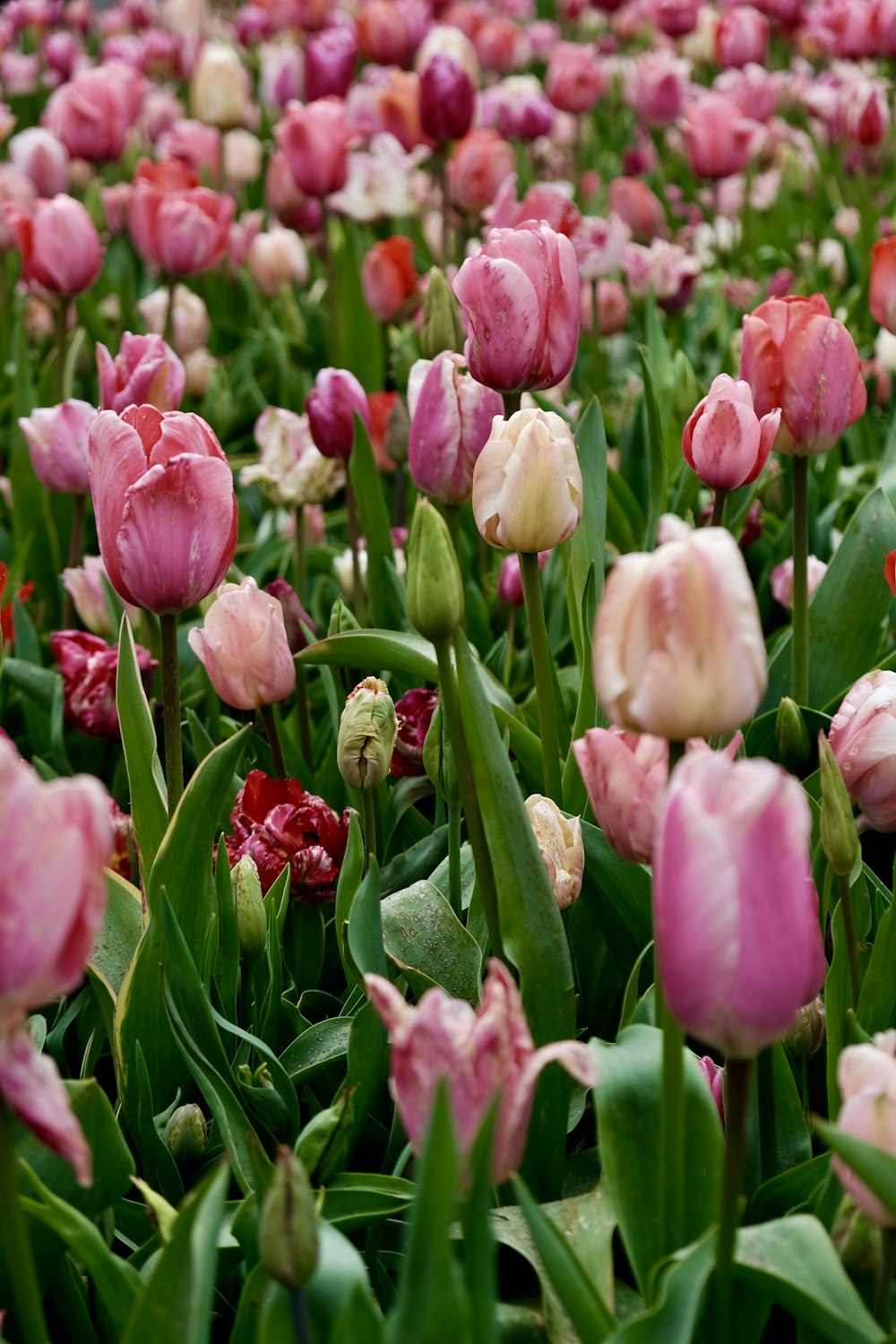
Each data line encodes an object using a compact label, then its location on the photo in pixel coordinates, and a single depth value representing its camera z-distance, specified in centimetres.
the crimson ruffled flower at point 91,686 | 145
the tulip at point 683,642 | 103
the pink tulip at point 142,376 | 144
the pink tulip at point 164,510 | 121
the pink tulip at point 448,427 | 135
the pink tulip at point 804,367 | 133
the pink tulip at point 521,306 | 129
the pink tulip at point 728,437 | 130
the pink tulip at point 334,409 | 153
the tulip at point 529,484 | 122
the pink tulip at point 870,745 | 122
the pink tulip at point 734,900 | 101
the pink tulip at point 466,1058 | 104
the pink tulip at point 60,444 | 153
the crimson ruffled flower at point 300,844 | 130
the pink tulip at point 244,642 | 133
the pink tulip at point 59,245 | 174
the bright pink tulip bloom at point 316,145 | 204
